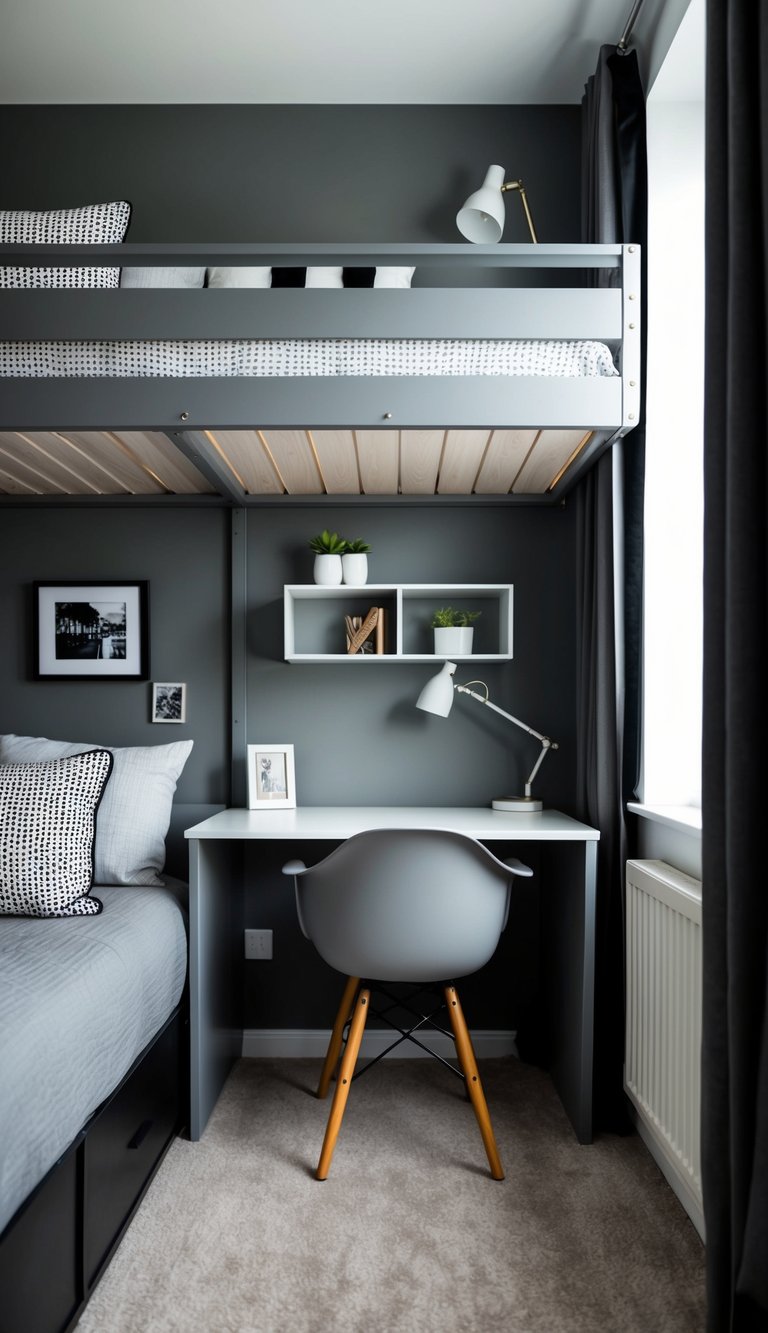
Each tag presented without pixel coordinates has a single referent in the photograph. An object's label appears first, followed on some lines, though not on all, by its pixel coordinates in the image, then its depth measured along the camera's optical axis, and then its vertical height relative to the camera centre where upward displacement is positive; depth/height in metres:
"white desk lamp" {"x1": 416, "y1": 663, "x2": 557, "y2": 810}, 2.44 -0.11
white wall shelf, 2.62 +0.14
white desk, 2.07 -0.70
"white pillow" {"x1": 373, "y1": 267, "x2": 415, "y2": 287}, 2.28 +1.05
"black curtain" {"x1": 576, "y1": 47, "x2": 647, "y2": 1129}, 2.13 +0.12
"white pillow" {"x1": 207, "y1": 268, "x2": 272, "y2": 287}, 2.25 +1.03
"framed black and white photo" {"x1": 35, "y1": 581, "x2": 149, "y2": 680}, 2.64 +0.08
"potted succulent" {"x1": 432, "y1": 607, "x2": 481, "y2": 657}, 2.48 +0.08
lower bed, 1.20 -0.62
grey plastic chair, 1.84 -0.56
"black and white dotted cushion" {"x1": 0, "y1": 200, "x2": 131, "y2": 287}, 2.10 +1.09
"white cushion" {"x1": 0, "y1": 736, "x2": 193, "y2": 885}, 2.24 -0.40
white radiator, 1.62 -0.76
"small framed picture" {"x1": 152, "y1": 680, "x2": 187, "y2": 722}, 2.63 -0.13
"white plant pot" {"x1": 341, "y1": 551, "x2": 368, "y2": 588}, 2.49 +0.28
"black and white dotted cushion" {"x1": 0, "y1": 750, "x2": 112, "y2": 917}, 1.89 -0.40
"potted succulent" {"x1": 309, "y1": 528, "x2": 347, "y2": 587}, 2.47 +0.31
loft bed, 1.88 +0.69
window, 2.13 +0.42
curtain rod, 2.17 +1.66
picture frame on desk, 2.51 -0.35
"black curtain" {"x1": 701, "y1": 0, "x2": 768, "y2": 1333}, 1.09 -0.02
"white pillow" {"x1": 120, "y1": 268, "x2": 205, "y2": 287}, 2.09 +0.96
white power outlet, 2.62 -0.88
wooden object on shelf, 2.48 +0.09
